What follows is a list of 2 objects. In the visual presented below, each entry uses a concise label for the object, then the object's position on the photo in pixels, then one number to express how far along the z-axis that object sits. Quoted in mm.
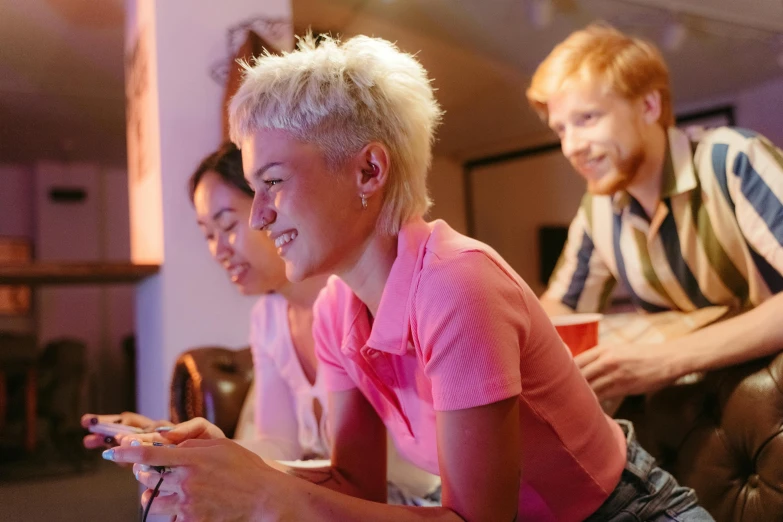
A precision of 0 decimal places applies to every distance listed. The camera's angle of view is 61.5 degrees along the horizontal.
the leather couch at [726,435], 988
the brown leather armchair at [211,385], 1252
